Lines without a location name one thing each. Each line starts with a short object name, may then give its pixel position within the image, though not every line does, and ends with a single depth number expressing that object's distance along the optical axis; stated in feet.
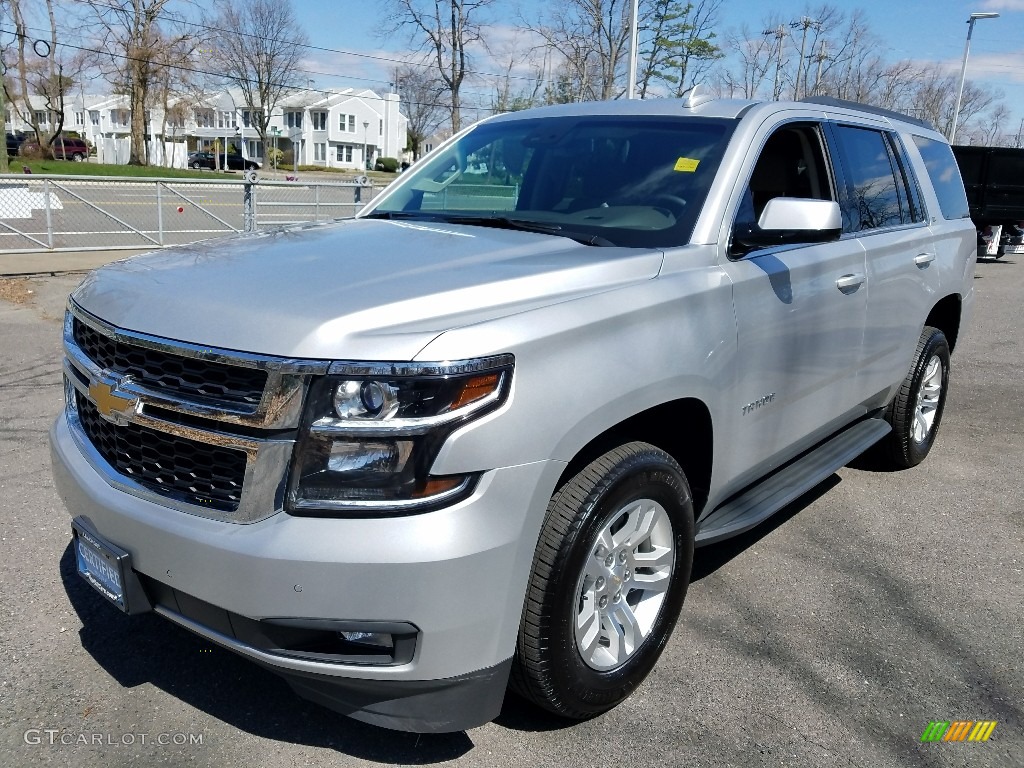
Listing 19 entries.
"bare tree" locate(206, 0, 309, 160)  216.74
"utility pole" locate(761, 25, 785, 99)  117.70
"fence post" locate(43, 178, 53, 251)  39.99
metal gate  40.83
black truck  57.11
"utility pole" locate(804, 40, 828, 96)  121.29
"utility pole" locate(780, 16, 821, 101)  122.62
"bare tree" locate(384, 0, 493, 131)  103.19
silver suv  6.93
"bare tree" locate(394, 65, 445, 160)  204.66
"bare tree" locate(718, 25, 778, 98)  118.70
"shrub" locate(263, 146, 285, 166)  253.24
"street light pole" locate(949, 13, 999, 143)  110.11
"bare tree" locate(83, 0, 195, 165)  165.60
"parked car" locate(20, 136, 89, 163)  187.01
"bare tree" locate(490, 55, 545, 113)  110.52
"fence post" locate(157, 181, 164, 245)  43.92
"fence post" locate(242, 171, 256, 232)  44.39
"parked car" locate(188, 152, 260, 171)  230.68
